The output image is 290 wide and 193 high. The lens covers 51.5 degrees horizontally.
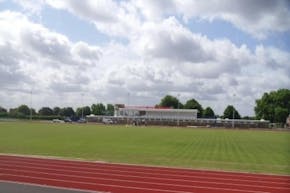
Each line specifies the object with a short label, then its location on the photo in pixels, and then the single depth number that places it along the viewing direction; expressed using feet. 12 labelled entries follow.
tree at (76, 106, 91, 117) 361.83
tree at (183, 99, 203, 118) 341.01
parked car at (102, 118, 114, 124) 268.16
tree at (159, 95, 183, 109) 361.07
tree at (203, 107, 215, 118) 338.98
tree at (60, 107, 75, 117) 359.24
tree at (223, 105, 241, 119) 319.68
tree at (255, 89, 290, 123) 271.52
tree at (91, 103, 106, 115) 367.12
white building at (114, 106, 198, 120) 299.88
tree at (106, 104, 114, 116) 362.82
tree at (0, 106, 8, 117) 281.14
